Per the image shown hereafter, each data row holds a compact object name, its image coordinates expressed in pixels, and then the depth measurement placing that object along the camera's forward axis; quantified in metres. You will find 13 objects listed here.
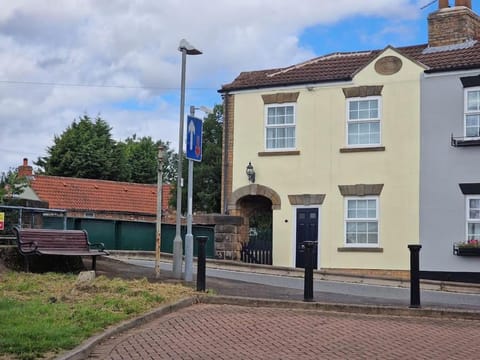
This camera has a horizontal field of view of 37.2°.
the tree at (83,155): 52.06
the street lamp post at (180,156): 15.62
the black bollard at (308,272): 12.36
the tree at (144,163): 58.88
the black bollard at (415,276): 12.05
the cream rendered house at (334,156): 21.47
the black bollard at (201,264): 12.85
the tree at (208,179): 34.00
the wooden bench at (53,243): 14.96
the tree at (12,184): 18.10
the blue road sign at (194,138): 15.41
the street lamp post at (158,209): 15.32
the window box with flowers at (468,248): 19.94
